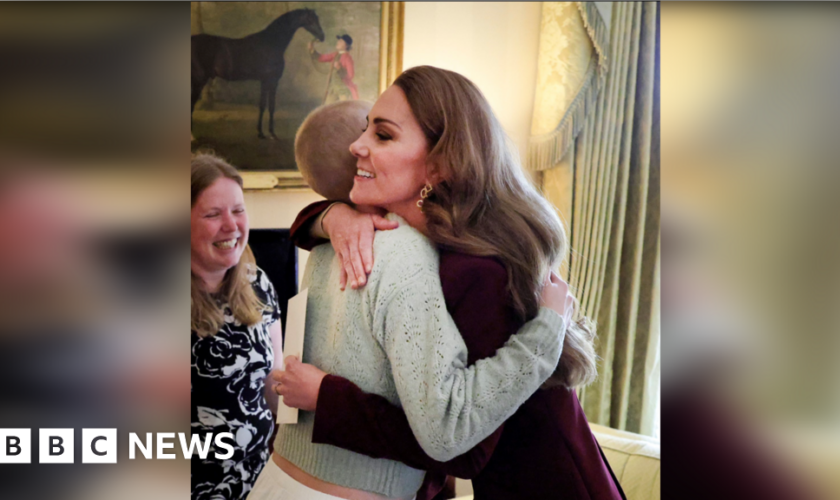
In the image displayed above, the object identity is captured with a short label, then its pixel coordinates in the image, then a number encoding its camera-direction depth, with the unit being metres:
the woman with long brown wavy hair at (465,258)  1.31
